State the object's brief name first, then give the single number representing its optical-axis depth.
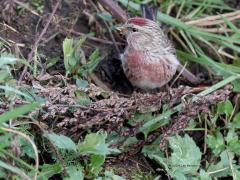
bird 4.85
